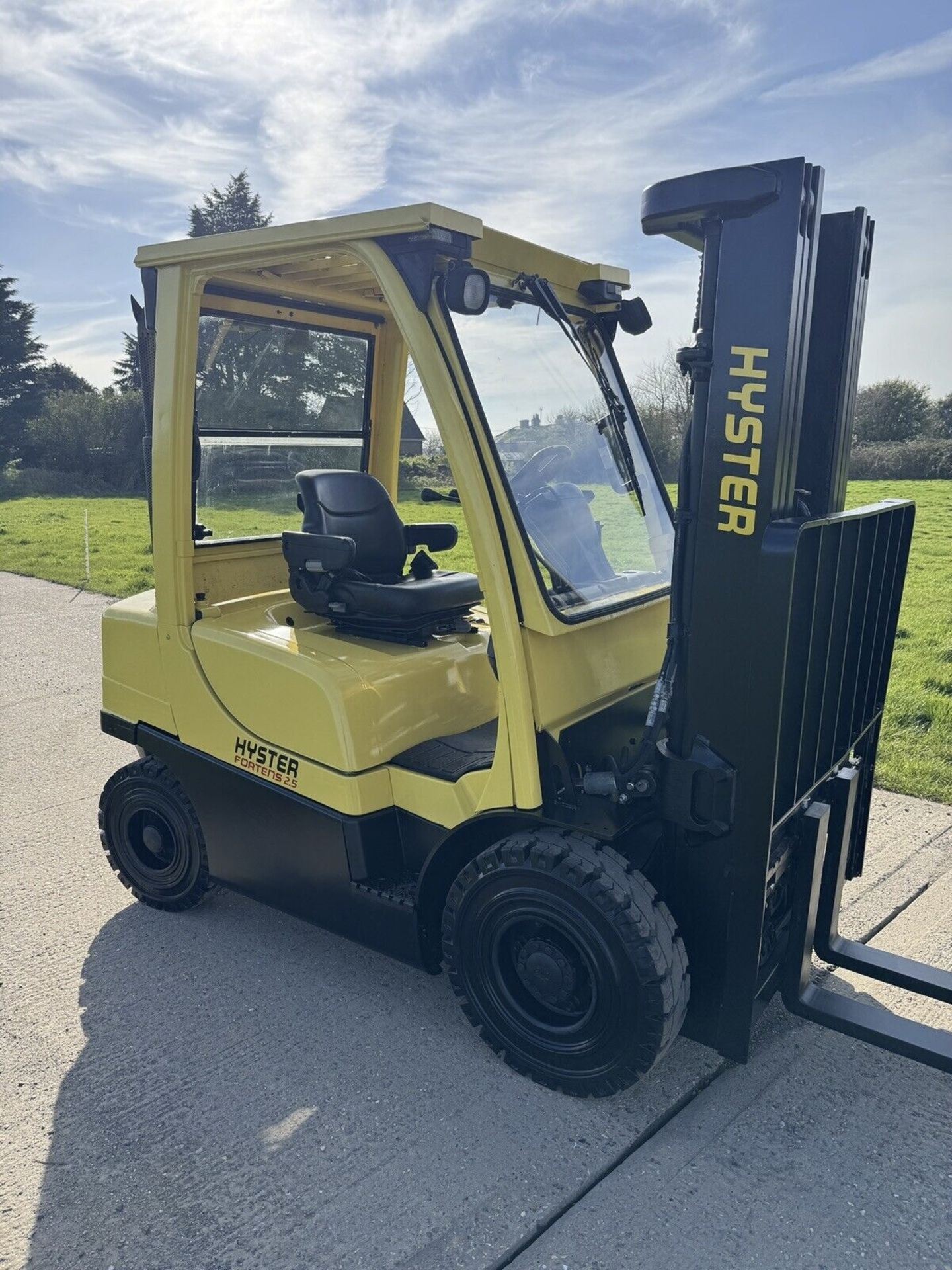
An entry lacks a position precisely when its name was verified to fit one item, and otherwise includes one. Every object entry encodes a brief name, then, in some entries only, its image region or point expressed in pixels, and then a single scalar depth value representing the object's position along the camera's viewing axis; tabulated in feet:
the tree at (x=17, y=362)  132.57
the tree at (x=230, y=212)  100.68
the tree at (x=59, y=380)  135.33
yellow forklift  8.30
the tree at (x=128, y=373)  125.18
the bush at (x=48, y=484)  93.30
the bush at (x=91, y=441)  94.68
